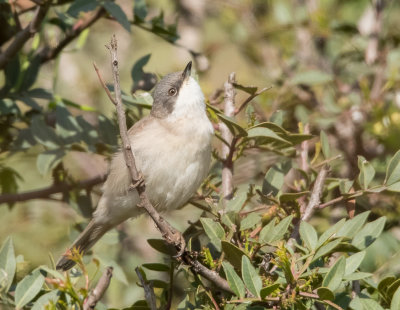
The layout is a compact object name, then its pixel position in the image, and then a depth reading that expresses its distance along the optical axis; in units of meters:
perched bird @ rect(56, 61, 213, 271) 5.99
